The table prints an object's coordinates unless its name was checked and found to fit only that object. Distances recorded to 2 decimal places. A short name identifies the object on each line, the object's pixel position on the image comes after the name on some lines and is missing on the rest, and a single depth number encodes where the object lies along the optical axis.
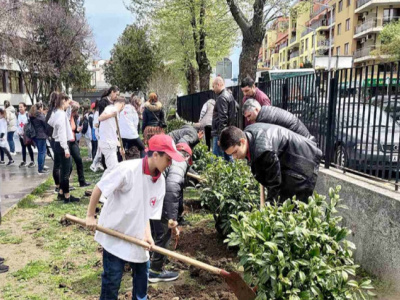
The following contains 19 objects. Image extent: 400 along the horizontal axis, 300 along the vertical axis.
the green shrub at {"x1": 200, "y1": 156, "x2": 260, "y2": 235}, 4.41
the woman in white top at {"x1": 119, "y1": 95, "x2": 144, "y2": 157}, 7.46
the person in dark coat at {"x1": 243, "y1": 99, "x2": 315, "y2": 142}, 4.28
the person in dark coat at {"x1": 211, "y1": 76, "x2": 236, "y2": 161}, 6.66
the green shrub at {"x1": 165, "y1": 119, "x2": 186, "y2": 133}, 13.59
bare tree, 23.41
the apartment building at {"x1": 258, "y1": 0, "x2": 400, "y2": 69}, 44.69
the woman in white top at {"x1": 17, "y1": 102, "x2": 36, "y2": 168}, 10.55
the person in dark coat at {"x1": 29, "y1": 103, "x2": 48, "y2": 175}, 8.81
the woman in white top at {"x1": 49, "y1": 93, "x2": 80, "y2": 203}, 6.27
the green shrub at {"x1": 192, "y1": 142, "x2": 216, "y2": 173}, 6.72
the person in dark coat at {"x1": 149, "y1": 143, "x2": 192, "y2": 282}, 3.73
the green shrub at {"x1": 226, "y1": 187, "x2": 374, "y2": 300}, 2.43
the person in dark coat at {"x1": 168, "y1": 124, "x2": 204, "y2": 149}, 4.82
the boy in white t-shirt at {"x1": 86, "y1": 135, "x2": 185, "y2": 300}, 2.62
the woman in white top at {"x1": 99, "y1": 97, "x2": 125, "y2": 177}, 6.37
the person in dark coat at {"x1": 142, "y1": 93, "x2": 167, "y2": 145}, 8.90
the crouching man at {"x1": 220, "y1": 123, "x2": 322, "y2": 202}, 3.15
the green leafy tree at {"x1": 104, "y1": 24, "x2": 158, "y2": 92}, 32.00
